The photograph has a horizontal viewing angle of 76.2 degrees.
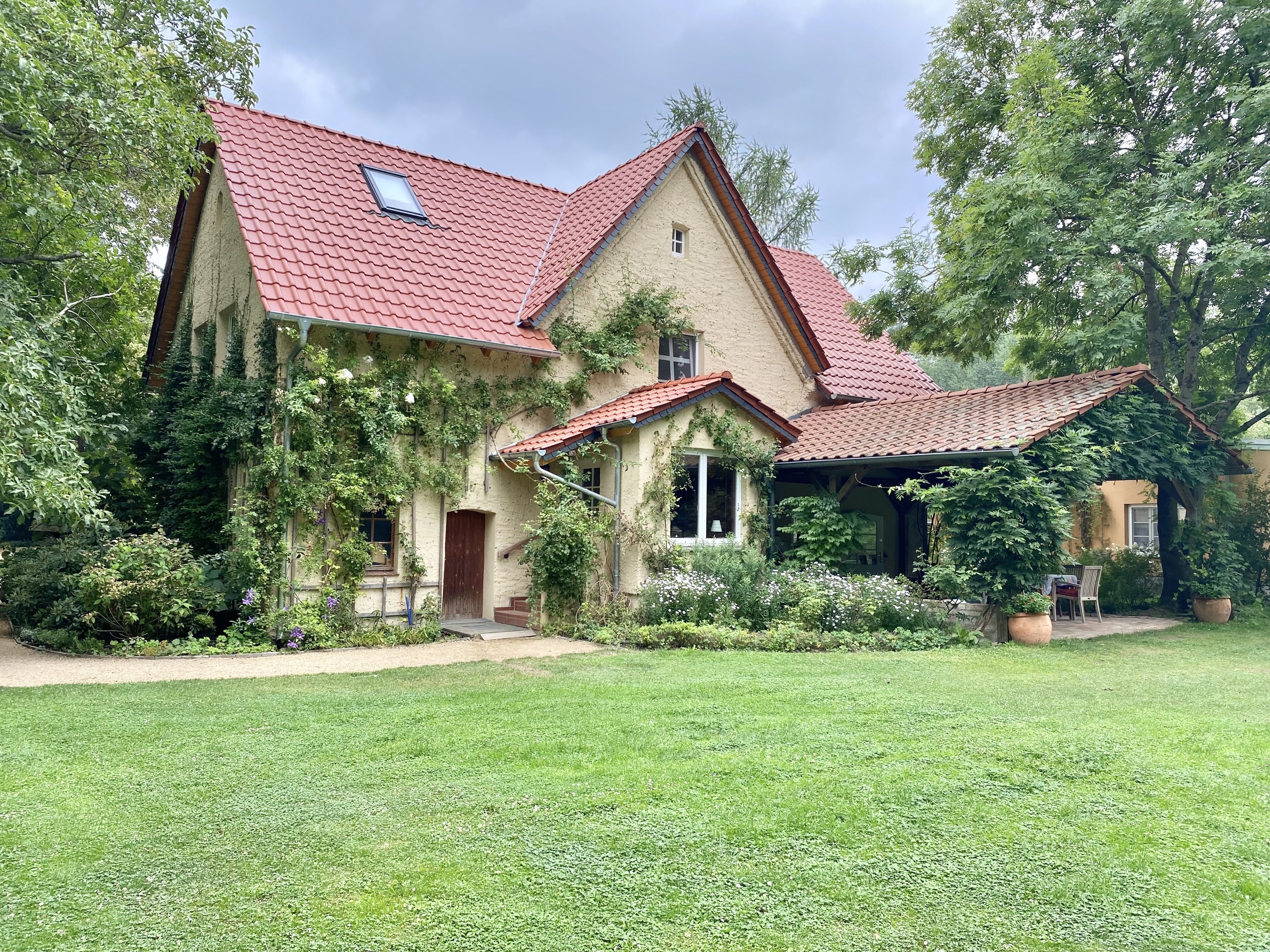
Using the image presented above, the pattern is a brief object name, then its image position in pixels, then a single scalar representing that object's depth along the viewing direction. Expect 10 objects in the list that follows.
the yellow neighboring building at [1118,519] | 22.34
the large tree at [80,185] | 9.33
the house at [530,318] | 12.62
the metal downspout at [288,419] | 11.15
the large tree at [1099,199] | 14.34
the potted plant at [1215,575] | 14.86
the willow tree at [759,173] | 31.45
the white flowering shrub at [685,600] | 11.88
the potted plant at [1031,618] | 11.86
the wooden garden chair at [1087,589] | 14.61
